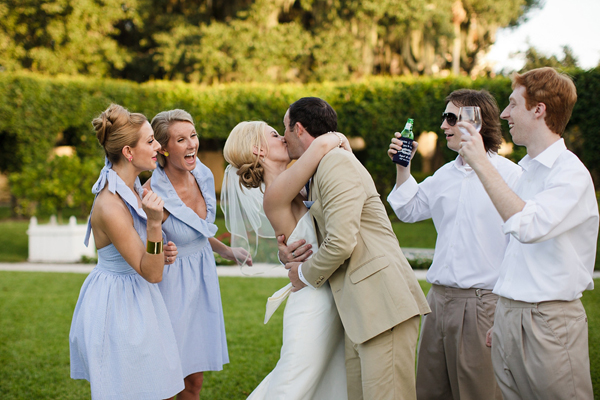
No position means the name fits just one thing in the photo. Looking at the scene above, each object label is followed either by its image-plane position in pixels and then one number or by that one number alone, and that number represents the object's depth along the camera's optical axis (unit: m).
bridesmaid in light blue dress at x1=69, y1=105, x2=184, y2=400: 2.80
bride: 2.82
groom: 2.61
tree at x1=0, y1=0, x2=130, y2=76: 22.08
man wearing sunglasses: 3.27
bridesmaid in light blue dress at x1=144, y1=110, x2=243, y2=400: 3.43
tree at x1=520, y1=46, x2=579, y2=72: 23.97
